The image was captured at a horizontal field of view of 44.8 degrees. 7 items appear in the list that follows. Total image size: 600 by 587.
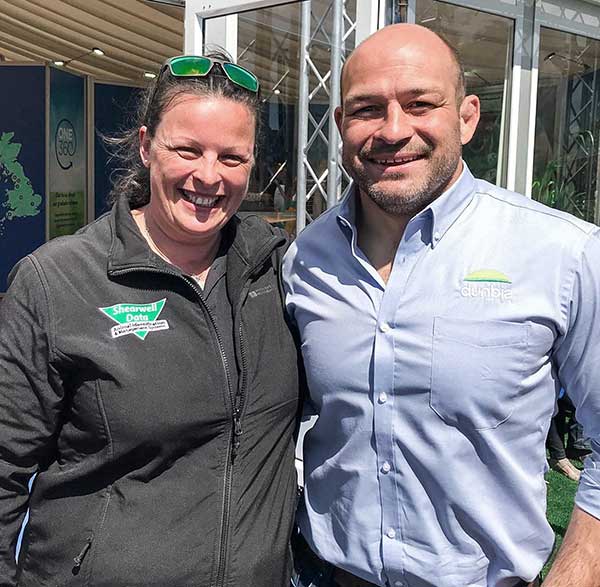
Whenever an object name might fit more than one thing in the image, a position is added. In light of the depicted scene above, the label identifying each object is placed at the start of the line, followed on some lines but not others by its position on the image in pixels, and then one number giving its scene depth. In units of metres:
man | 1.39
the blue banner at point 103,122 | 7.92
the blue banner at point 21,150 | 7.14
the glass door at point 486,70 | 4.05
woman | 1.36
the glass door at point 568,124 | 4.94
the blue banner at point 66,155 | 7.29
